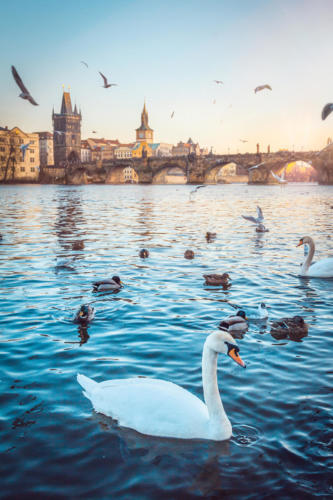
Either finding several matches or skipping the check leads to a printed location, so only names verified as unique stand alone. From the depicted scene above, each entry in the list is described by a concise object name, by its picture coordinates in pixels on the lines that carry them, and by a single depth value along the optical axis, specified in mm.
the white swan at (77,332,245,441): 3666
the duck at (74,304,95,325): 6449
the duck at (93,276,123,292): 8222
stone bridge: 82938
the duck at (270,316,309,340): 6102
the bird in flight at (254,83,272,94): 19078
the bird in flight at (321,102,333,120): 10289
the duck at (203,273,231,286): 8797
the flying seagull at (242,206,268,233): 16947
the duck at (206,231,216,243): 15188
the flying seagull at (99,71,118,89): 18378
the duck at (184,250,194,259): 11748
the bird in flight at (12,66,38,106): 11453
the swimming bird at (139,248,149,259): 11906
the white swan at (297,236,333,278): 9445
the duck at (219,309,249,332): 6023
